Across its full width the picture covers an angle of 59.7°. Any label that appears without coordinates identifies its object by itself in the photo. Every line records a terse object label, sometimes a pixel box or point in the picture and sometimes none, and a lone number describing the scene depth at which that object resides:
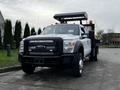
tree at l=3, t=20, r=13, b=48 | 11.20
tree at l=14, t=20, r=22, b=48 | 12.00
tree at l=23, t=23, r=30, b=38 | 12.72
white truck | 3.51
